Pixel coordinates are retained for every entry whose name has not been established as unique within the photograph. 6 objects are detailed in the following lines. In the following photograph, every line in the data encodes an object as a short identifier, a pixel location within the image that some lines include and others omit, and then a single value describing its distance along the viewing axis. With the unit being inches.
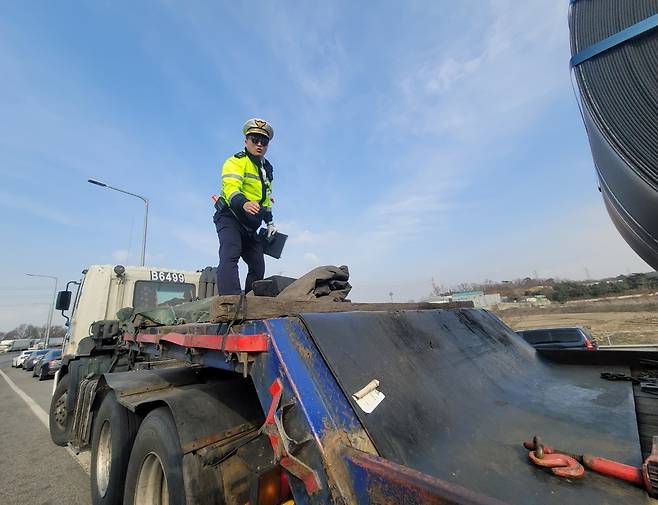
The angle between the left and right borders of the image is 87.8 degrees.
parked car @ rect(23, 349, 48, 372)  1037.2
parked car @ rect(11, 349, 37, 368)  1177.0
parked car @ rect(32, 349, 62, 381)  698.9
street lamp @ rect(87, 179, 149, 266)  543.6
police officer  129.1
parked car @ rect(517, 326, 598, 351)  317.4
